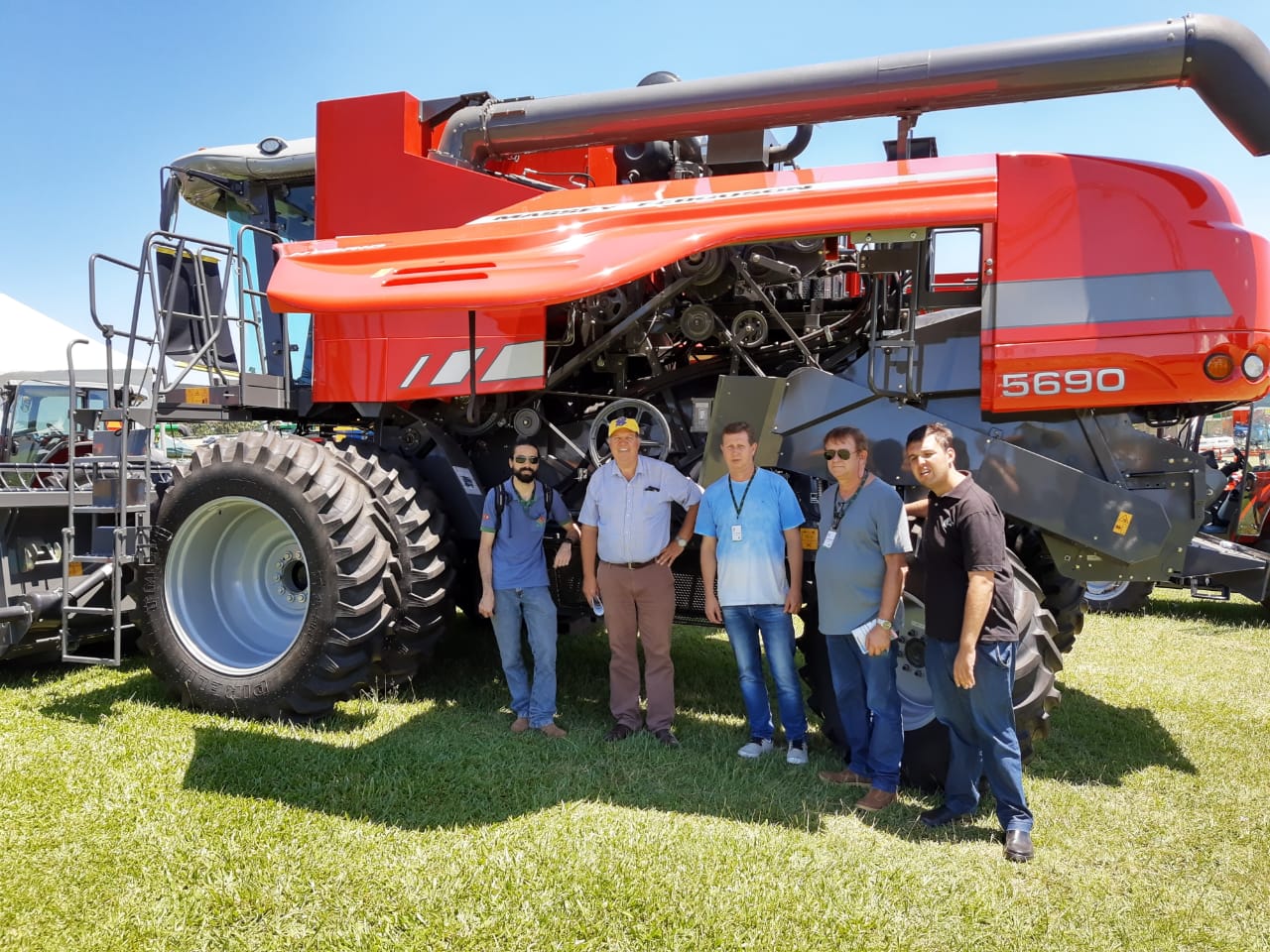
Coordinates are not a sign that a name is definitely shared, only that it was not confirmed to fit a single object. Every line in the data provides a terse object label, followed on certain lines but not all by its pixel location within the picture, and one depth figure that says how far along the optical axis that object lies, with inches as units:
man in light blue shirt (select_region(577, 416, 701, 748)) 174.2
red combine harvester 148.5
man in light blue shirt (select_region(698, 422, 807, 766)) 165.3
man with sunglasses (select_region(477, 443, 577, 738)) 181.5
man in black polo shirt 131.7
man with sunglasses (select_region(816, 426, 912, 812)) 148.6
